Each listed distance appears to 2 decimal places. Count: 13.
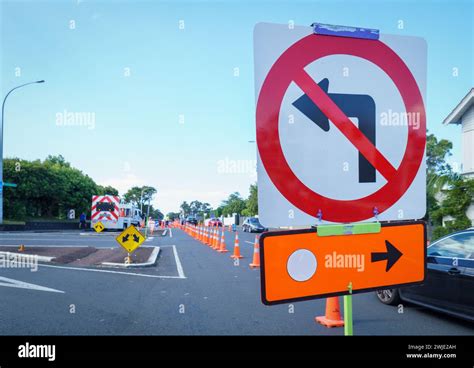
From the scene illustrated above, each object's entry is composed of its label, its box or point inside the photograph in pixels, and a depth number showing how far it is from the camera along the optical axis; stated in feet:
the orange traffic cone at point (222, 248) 57.72
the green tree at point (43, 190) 132.36
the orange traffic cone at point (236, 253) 49.16
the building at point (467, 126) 63.16
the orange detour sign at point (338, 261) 5.85
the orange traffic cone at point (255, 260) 40.29
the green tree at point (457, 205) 54.08
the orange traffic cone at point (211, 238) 67.80
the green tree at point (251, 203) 214.59
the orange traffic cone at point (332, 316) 18.30
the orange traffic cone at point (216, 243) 62.48
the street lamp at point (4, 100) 90.10
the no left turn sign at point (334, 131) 6.19
